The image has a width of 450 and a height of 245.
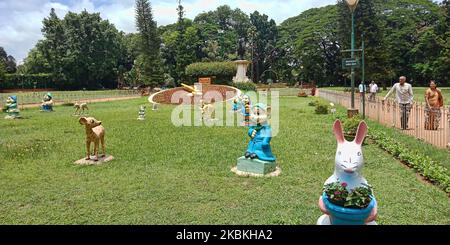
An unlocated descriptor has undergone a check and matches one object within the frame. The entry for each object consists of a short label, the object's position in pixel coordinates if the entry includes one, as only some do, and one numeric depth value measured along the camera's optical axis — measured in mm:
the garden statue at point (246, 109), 12492
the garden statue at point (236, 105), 16984
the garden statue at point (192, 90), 24919
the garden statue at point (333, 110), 17134
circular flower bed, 26672
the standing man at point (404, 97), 10267
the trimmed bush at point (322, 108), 16922
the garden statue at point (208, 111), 15508
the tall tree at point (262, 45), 57531
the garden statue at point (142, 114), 15641
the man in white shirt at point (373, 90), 22131
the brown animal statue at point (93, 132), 7539
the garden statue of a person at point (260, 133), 6535
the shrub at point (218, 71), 38062
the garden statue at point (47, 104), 20703
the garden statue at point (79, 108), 18719
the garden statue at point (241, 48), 57750
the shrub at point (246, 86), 34938
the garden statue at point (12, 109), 16969
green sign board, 10719
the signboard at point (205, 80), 33469
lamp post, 10539
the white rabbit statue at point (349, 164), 3254
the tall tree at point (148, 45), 42969
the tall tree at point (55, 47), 44375
